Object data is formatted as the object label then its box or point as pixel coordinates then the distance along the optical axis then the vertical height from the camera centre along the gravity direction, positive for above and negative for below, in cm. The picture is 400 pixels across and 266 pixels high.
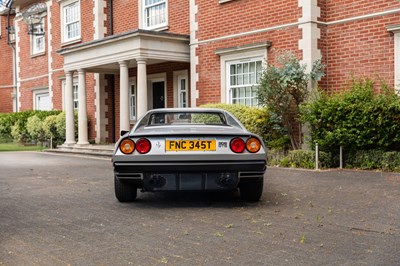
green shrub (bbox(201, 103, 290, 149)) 1173 -4
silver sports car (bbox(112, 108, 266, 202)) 563 -41
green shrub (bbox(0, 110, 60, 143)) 2077 +5
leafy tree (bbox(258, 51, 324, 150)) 1122 +78
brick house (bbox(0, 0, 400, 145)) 1133 +201
